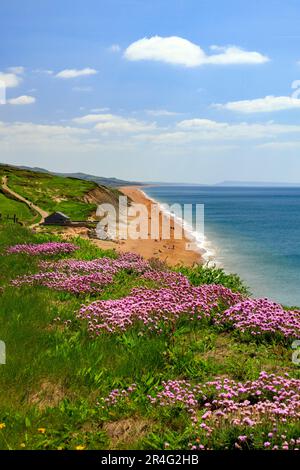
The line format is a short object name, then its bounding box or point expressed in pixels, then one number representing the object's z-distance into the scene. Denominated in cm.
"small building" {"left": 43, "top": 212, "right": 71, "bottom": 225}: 4247
